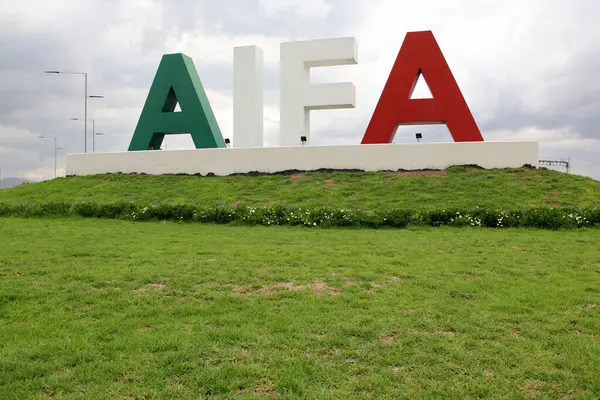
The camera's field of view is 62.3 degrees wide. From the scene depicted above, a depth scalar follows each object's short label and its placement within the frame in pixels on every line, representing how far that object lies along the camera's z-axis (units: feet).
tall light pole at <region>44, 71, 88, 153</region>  100.89
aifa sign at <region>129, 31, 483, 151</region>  70.13
